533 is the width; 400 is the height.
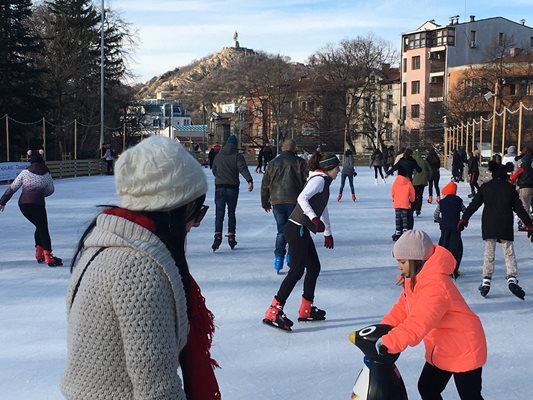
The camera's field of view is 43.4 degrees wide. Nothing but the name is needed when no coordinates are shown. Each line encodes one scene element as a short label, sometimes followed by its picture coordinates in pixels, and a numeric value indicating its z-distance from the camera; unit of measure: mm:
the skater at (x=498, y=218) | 6246
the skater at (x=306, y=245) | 5266
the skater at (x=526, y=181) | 10914
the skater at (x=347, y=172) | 16547
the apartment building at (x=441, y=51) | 59406
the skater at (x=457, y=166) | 22516
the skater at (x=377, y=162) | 24297
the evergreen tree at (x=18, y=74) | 31203
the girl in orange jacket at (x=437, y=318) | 2789
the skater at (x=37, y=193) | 7738
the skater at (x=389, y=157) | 28344
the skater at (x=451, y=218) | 7074
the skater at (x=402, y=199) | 9602
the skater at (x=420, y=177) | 12648
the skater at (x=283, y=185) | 7109
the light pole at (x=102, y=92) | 31688
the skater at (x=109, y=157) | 29156
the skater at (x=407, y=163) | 10617
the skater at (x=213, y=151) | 22414
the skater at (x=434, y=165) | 15799
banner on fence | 22016
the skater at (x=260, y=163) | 29903
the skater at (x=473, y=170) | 17369
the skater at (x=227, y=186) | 8952
